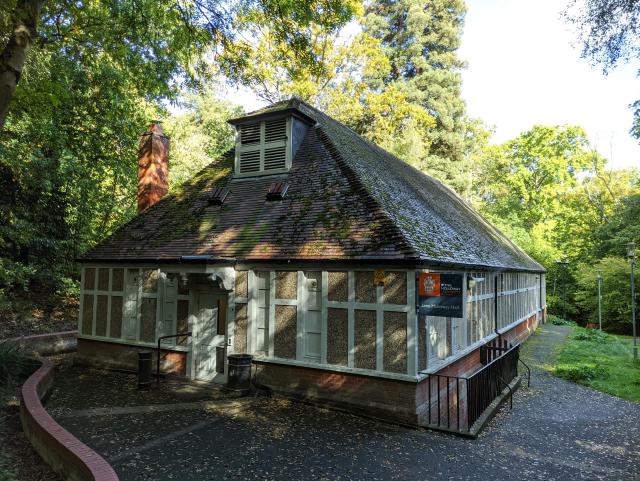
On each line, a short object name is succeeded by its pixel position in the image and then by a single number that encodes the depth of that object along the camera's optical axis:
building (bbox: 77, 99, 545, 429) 8.46
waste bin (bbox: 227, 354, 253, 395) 9.51
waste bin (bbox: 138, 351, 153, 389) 10.19
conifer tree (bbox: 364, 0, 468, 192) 34.72
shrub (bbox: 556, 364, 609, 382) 13.52
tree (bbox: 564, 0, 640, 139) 6.83
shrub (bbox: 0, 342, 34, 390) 9.17
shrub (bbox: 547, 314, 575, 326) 29.48
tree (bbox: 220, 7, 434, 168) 26.34
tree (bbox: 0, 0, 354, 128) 6.38
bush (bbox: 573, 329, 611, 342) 21.75
